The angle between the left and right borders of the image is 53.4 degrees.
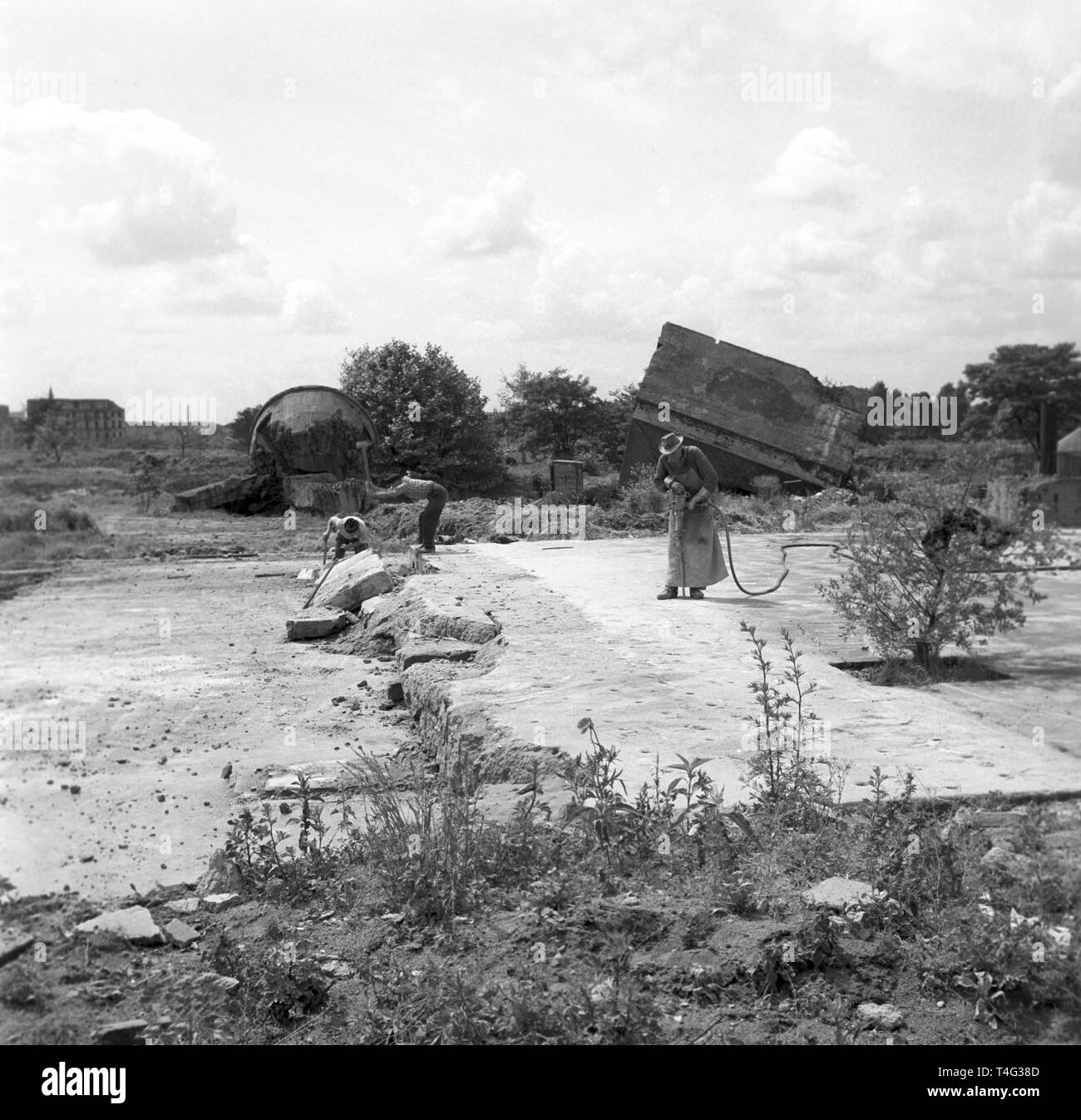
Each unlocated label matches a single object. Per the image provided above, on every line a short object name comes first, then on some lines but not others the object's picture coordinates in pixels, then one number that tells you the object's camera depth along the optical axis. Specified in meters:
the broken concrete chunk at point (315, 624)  9.06
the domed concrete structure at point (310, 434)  23.61
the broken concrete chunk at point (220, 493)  23.20
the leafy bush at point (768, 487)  21.31
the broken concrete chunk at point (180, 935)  3.10
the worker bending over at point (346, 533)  12.62
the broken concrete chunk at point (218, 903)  3.32
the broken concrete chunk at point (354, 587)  10.01
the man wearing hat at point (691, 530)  8.80
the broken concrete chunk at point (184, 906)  3.34
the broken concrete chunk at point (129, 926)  3.05
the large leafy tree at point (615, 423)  32.28
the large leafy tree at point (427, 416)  26.48
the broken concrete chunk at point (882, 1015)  2.54
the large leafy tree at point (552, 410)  32.78
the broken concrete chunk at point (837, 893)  3.02
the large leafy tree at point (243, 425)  40.95
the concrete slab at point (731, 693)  4.19
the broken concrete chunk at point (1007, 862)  2.79
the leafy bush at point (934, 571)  5.94
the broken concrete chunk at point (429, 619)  7.64
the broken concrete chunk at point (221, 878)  3.46
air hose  6.45
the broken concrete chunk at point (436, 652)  6.93
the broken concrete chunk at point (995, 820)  3.36
